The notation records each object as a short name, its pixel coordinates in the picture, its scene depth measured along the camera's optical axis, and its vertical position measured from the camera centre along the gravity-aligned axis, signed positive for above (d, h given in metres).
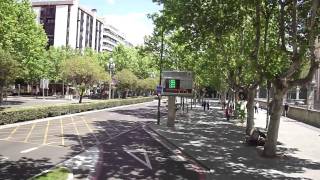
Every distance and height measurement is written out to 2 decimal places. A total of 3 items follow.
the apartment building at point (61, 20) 63.08 +18.34
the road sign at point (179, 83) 19.45 +0.79
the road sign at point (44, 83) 36.66 +0.89
